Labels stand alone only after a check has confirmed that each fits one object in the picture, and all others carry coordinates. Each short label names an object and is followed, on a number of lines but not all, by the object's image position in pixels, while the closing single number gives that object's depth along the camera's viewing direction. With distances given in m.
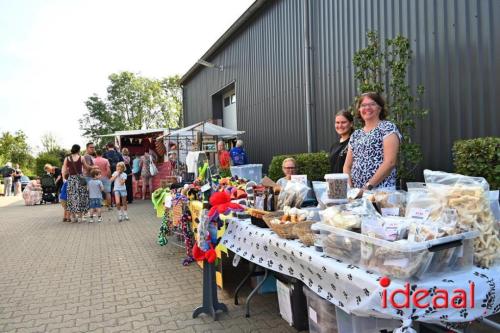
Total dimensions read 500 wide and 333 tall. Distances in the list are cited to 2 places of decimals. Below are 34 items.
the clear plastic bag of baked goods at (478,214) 1.69
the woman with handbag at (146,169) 13.98
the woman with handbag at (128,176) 13.37
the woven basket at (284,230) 2.39
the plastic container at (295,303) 2.86
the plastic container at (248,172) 5.69
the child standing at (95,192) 9.19
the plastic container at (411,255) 1.54
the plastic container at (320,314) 2.29
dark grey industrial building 4.83
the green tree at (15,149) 35.66
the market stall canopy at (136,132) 16.62
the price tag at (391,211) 2.07
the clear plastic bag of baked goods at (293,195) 2.87
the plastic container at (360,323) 1.86
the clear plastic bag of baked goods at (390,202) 2.10
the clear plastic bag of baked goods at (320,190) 2.57
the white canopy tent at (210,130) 11.77
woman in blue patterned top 2.91
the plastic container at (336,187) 2.36
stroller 15.03
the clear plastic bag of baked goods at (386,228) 1.68
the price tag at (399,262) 1.55
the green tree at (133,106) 40.09
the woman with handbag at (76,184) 8.92
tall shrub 5.20
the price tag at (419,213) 1.82
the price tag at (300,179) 3.14
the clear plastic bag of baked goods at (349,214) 1.89
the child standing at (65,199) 9.21
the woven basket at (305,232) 2.20
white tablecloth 1.53
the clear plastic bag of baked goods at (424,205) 1.82
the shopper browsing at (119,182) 8.99
